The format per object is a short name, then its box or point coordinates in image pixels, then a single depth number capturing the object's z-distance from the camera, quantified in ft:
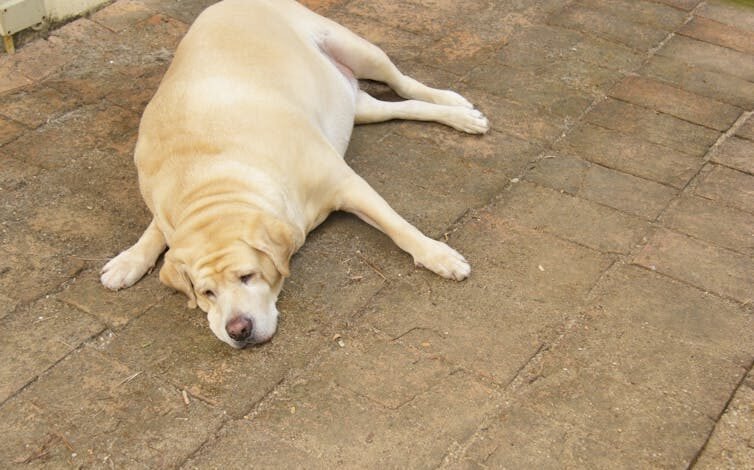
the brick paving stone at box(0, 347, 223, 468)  10.95
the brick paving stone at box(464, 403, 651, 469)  10.56
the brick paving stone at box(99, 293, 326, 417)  11.77
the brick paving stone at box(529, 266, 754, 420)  11.59
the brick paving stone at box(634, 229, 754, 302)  13.14
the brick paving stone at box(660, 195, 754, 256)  14.05
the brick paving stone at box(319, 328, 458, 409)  11.56
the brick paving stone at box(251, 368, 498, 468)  10.77
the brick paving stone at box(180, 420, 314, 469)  10.72
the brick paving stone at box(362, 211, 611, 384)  12.17
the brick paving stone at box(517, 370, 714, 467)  10.73
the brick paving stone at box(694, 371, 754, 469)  10.52
